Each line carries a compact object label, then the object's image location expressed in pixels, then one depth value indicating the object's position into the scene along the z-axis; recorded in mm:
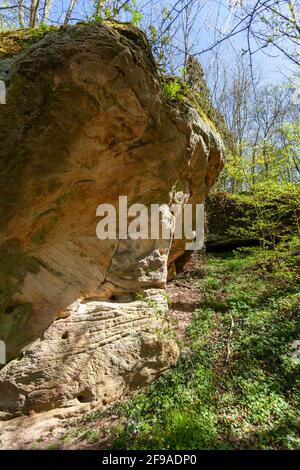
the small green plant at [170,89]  4527
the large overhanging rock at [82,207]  3347
